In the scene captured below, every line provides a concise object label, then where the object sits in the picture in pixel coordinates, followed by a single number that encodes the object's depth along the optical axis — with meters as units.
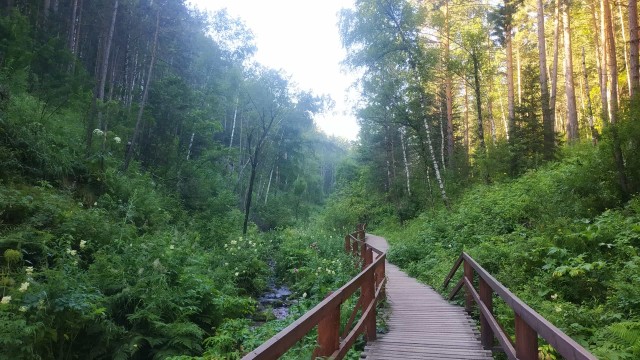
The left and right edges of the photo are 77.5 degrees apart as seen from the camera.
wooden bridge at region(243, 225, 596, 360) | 2.47
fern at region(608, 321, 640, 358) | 3.53
